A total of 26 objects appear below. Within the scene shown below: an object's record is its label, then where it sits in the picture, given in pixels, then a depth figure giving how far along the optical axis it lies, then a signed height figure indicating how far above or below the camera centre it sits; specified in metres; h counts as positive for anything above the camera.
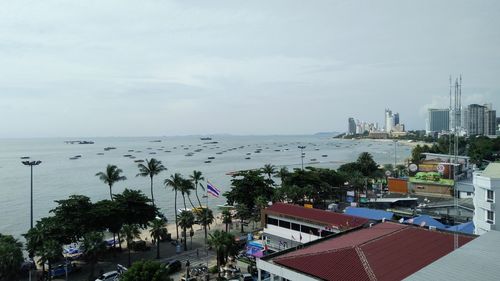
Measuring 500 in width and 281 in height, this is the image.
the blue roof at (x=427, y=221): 38.26 -8.86
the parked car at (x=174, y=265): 34.18 -12.02
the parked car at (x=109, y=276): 32.12 -12.21
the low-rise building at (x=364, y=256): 17.88 -6.29
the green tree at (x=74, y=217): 36.09 -8.28
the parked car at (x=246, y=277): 29.95 -11.37
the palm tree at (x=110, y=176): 50.38 -5.58
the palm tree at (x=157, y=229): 37.32 -9.39
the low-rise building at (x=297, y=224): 31.91 -8.17
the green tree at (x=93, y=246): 31.33 -9.31
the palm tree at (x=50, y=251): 29.91 -9.34
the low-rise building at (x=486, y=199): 30.39 -5.32
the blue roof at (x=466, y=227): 34.89 -8.74
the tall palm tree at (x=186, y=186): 50.22 -6.88
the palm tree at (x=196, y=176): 53.75 -6.02
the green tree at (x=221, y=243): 29.41 -8.48
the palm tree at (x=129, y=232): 35.47 -9.27
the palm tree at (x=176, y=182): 49.47 -6.27
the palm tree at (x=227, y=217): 45.44 -9.94
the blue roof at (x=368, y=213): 42.25 -9.13
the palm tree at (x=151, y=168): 52.78 -4.86
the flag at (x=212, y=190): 51.31 -7.63
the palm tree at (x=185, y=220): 40.28 -9.23
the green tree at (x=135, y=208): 41.53 -8.32
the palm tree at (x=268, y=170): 66.81 -6.33
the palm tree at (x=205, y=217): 43.14 -9.53
